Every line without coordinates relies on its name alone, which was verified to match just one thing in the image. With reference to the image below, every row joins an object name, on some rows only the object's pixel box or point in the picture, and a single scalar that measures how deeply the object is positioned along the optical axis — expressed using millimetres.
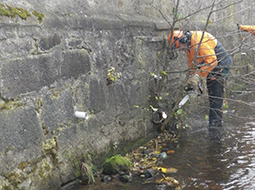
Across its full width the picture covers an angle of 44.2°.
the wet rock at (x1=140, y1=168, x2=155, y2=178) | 3623
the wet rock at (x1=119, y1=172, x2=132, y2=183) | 3531
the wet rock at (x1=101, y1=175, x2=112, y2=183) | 3535
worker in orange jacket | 4890
